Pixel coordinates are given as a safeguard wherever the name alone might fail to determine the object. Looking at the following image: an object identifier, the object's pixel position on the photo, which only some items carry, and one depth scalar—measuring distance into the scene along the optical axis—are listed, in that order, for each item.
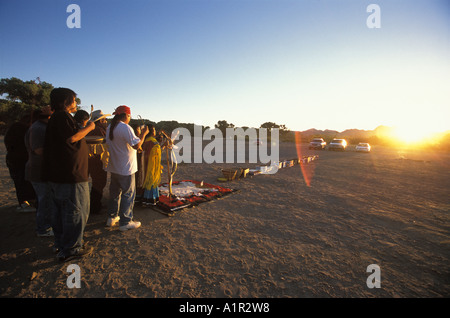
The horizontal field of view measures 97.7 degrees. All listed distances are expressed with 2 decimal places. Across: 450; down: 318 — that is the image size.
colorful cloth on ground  4.68
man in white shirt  3.10
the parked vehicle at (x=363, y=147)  23.99
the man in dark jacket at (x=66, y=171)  2.33
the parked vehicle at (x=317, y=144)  25.36
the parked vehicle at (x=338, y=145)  24.91
